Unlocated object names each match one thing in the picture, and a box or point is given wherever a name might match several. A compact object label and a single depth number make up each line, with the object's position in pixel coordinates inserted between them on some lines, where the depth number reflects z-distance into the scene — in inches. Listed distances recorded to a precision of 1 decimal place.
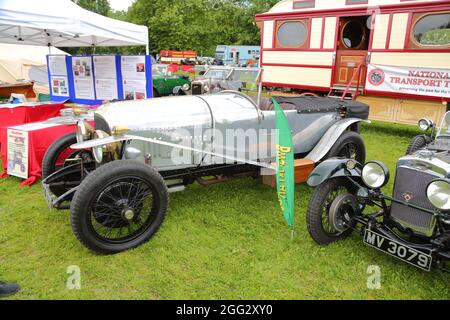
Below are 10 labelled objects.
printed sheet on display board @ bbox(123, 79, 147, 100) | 244.0
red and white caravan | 264.5
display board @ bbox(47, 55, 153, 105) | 244.2
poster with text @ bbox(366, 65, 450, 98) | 261.9
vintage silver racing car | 114.3
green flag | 120.0
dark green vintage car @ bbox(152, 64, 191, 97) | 456.1
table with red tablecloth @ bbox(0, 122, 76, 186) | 180.5
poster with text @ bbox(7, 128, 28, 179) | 182.2
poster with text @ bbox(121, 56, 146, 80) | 241.3
